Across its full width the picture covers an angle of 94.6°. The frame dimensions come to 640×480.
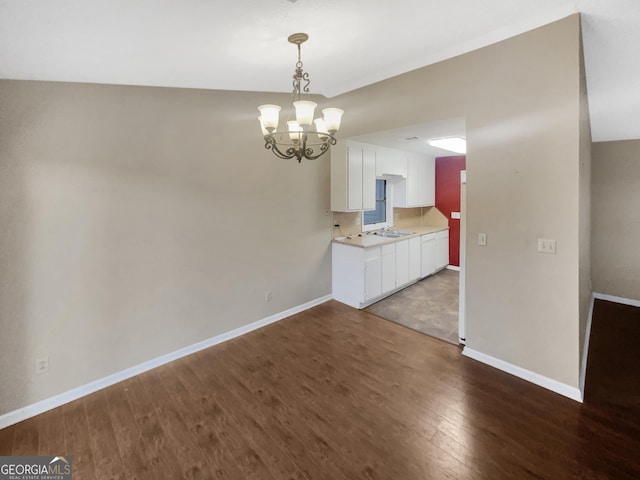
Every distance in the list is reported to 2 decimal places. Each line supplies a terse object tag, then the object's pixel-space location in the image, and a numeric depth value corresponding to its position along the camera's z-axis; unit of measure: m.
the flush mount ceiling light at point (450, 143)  4.32
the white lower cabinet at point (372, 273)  4.13
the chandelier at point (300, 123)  1.92
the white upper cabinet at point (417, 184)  5.55
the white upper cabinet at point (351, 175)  4.21
